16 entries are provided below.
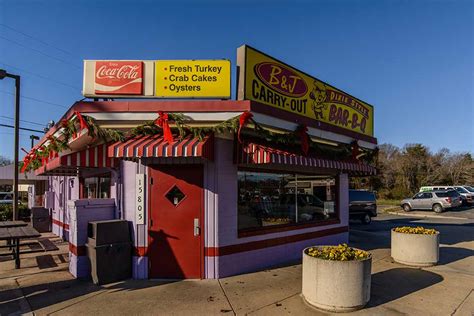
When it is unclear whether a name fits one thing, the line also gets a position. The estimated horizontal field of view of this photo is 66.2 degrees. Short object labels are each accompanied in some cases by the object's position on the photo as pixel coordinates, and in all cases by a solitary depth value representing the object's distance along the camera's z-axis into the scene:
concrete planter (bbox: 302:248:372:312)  5.47
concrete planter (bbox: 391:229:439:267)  8.45
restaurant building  7.14
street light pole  12.87
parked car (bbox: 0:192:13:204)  31.42
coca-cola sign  7.52
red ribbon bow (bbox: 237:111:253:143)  6.98
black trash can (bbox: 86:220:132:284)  6.93
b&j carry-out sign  7.56
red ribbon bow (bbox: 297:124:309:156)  8.59
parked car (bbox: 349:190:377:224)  19.78
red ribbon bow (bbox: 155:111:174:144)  6.75
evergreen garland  7.09
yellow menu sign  7.51
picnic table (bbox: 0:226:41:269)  7.60
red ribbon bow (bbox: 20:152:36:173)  9.85
